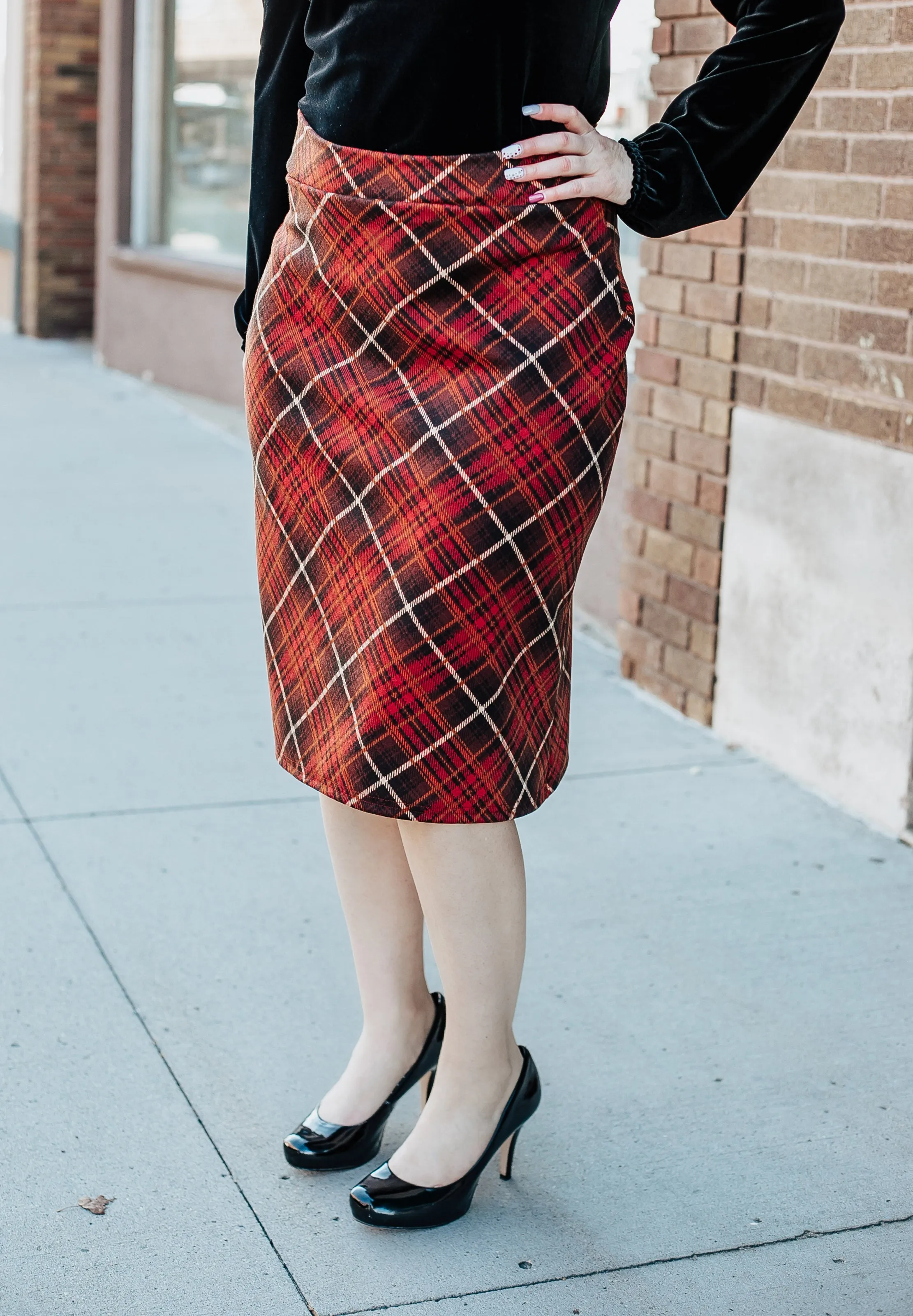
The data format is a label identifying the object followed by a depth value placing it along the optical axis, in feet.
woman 8.90
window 33.37
